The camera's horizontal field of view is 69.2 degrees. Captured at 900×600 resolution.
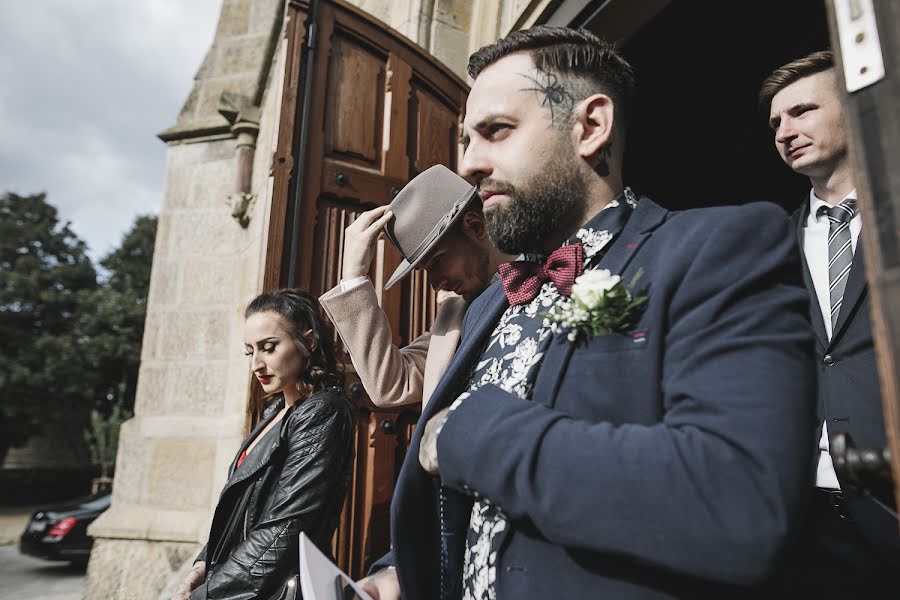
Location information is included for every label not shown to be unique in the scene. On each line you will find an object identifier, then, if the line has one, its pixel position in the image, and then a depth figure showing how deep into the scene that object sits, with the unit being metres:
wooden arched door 3.14
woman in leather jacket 2.03
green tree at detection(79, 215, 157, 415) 29.56
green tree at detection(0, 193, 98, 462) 27.88
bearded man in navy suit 0.76
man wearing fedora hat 1.94
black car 9.84
